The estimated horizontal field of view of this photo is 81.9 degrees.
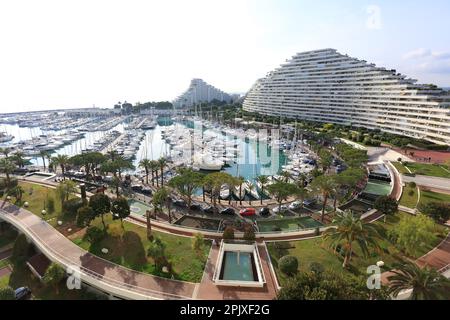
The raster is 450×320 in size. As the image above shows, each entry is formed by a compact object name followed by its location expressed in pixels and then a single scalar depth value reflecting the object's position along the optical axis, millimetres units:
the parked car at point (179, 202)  48316
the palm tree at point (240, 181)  47094
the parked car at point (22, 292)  27497
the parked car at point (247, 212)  44375
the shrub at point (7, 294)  24078
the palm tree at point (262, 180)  50156
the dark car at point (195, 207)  46781
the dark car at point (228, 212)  44688
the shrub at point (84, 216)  34375
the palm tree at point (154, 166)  57719
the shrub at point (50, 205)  41747
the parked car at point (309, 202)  48103
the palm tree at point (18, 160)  65875
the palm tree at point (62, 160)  60000
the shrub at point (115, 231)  34750
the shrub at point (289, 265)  26764
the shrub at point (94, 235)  32969
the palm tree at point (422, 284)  20364
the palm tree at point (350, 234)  27172
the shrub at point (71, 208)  39969
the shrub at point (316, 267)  24666
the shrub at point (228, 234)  33031
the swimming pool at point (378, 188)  50406
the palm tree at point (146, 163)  58859
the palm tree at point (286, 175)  51631
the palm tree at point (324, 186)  39312
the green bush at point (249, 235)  32750
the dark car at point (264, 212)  44666
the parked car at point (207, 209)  45844
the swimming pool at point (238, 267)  27625
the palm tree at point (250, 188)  50381
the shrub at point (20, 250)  33594
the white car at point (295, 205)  46781
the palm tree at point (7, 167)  51188
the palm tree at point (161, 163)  57019
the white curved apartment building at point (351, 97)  86875
